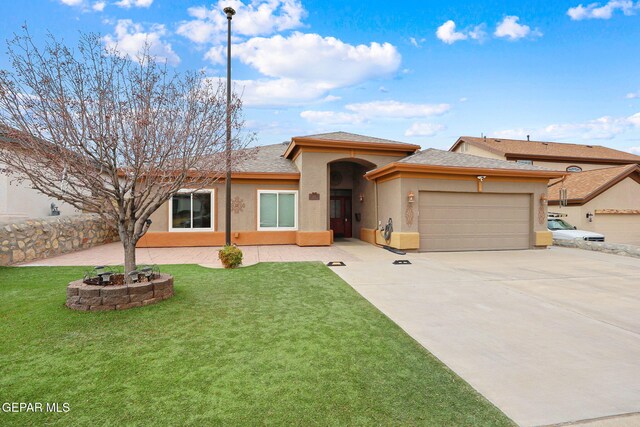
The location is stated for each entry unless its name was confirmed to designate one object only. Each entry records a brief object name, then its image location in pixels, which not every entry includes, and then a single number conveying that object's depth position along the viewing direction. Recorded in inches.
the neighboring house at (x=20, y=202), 450.3
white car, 570.4
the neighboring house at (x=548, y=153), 1000.2
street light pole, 373.5
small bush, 346.9
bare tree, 205.9
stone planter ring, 202.7
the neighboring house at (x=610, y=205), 711.1
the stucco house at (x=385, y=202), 492.7
